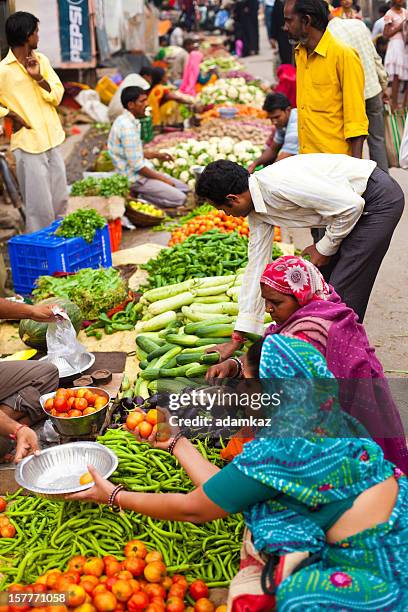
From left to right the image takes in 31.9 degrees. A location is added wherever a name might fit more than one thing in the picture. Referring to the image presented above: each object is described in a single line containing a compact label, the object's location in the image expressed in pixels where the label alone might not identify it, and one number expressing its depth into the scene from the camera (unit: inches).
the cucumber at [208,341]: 195.8
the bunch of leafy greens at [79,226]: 261.6
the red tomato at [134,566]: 114.8
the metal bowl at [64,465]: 135.8
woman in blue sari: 86.4
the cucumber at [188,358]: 187.6
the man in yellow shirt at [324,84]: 195.0
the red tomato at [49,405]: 166.7
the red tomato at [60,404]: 163.8
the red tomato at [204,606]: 109.5
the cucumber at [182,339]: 198.4
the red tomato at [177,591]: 112.2
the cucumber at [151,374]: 186.1
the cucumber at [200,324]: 203.5
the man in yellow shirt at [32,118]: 269.4
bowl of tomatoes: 161.3
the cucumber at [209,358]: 175.5
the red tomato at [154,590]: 111.0
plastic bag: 197.2
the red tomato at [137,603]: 107.5
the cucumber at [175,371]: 183.5
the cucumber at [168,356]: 191.4
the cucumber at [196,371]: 180.1
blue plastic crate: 256.1
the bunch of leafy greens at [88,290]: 236.8
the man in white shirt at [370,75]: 254.5
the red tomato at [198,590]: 113.7
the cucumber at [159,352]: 198.1
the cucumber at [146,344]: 204.4
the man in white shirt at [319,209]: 151.7
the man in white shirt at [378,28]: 550.1
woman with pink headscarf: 120.6
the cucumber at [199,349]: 191.6
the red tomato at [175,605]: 108.8
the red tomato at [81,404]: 163.6
